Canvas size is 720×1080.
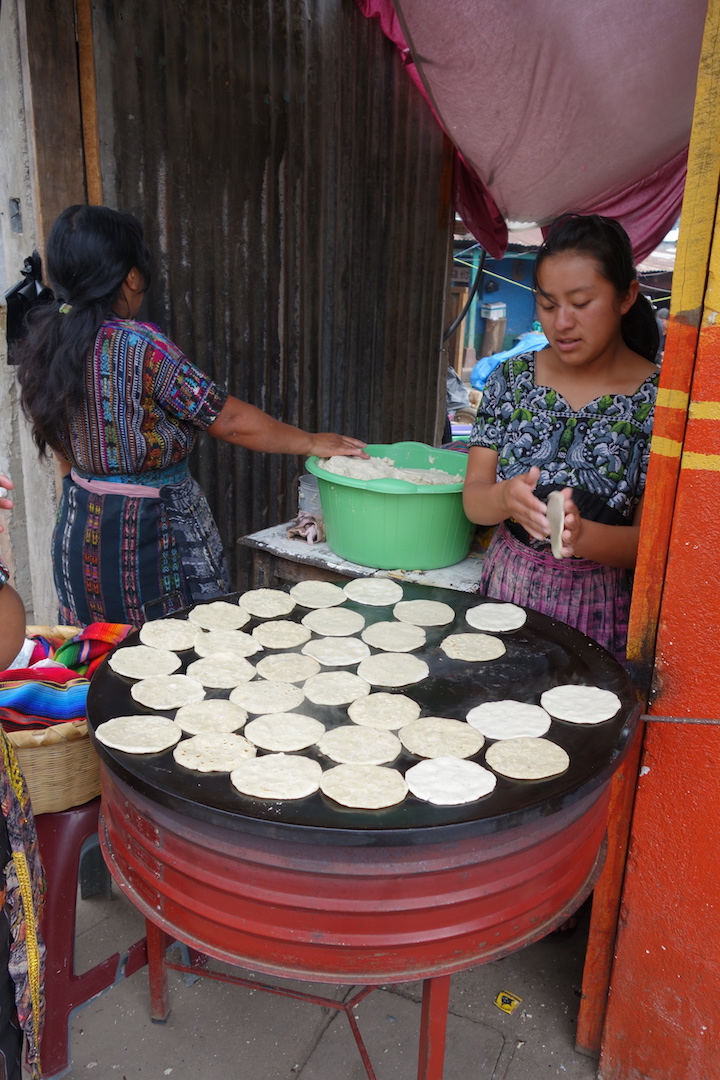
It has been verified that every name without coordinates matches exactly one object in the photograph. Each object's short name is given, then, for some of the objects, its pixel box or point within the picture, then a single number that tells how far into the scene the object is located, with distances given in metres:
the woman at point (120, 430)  2.27
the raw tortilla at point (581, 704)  1.49
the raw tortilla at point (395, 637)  1.80
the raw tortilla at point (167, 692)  1.52
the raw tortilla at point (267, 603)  1.96
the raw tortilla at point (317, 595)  2.05
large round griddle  1.15
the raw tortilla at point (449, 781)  1.24
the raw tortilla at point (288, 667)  1.67
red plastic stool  1.84
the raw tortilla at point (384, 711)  1.49
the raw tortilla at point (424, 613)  1.93
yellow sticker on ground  2.20
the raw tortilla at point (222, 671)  1.63
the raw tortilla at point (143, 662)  1.63
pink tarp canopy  2.82
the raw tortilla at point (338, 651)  1.74
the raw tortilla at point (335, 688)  1.58
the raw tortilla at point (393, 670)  1.65
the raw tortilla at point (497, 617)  1.87
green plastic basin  2.33
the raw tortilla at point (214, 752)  1.32
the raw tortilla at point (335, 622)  1.89
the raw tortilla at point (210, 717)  1.46
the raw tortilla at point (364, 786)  1.22
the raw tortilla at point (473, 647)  1.75
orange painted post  1.51
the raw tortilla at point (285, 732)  1.41
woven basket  1.74
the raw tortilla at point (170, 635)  1.76
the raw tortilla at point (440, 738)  1.38
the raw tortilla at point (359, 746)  1.36
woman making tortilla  1.90
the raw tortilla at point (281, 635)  1.81
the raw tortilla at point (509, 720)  1.45
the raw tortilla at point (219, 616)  1.88
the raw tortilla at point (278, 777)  1.24
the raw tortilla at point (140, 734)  1.36
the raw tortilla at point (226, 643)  1.75
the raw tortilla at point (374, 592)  2.08
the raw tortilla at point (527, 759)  1.32
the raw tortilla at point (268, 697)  1.54
